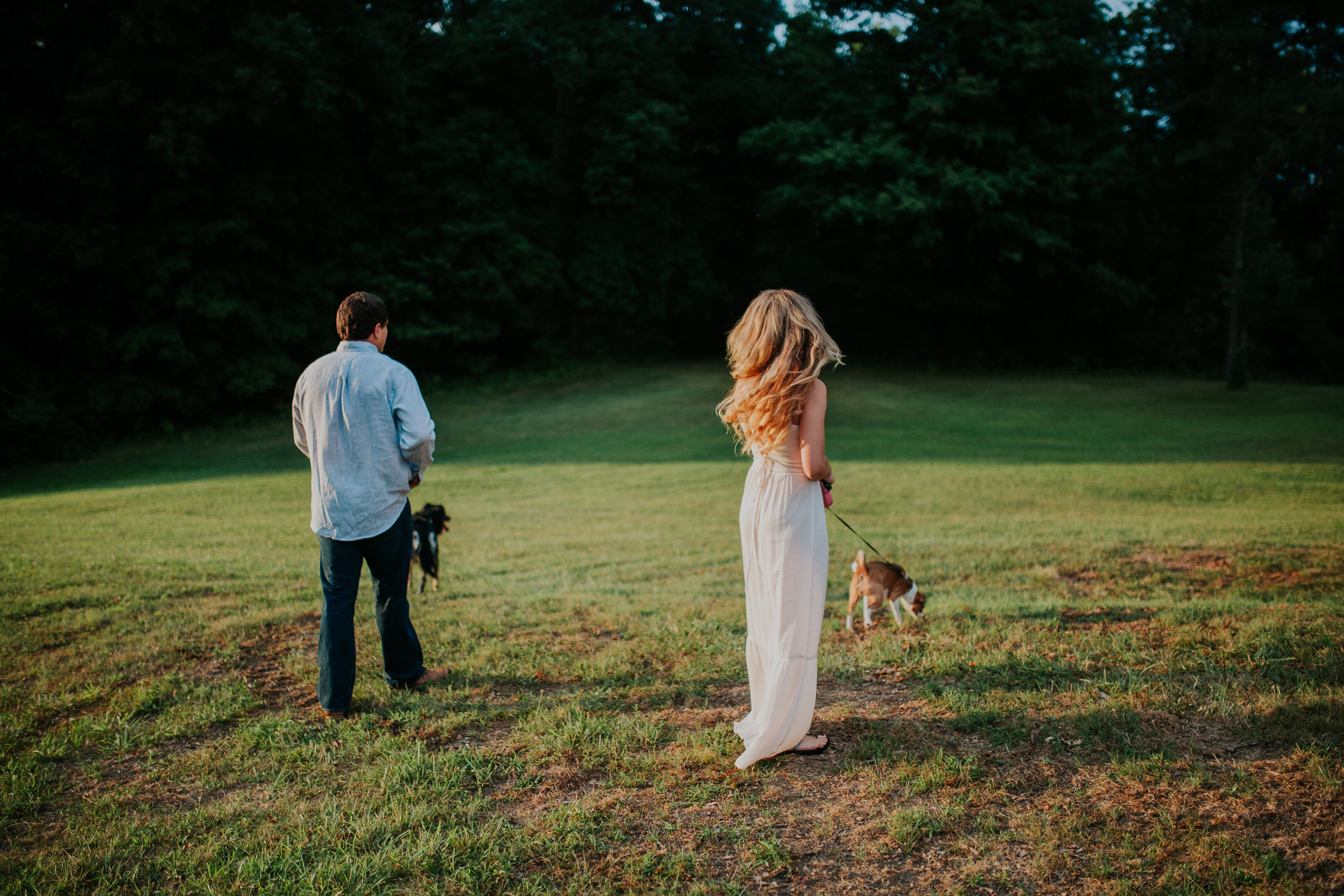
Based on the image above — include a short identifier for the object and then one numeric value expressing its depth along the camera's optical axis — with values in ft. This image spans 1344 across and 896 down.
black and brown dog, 22.16
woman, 11.49
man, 13.48
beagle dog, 17.78
